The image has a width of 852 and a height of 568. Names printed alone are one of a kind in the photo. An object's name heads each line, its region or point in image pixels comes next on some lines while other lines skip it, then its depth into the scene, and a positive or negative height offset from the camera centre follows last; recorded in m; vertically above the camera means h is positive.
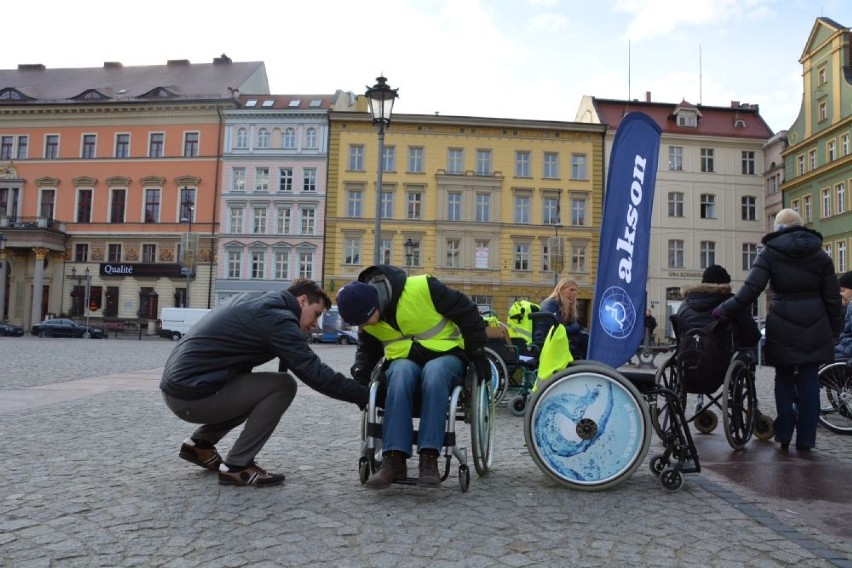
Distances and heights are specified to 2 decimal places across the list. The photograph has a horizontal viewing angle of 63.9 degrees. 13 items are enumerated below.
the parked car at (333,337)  37.06 -0.43
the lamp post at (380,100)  13.40 +4.52
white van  36.53 +0.28
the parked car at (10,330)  37.70 -0.61
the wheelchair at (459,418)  3.80 -0.54
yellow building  42.97 +8.69
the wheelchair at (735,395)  5.39 -0.44
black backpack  5.35 -0.14
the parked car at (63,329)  37.56 -0.47
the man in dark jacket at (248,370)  3.86 -0.26
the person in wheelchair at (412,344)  3.76 -0.08
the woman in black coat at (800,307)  5.44 +0.29
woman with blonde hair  7.83 +0.29
